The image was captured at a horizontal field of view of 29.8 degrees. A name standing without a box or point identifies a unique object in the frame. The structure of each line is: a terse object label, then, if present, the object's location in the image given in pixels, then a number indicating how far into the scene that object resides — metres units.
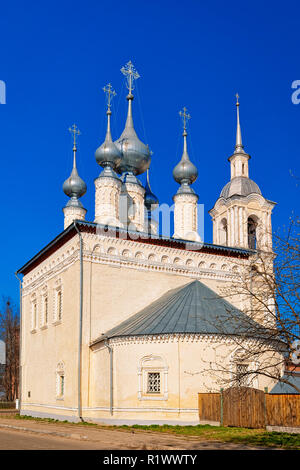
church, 19.61
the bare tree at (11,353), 47.72
